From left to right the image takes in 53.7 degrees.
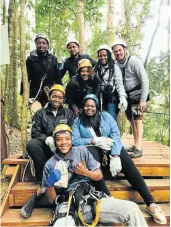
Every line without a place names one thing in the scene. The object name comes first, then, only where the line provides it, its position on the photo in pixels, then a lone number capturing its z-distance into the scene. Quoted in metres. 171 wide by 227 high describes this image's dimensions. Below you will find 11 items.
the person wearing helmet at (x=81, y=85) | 2.68
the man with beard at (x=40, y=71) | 3.11
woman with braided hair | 2.76
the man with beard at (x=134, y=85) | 2.79
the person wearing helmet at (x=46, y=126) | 2.29
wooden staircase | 2.14
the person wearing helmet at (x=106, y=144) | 2.23
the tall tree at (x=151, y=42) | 8.49
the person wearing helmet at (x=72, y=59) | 3.09
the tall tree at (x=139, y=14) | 8.67
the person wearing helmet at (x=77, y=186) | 1.89
